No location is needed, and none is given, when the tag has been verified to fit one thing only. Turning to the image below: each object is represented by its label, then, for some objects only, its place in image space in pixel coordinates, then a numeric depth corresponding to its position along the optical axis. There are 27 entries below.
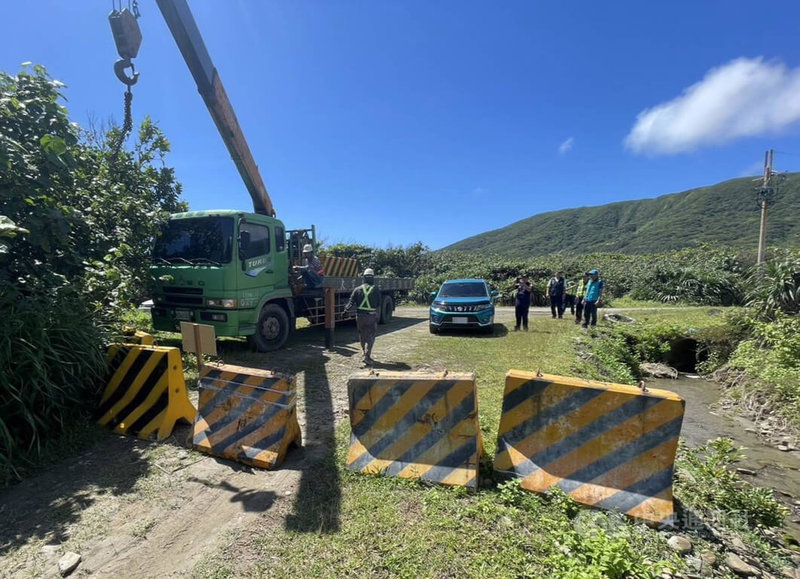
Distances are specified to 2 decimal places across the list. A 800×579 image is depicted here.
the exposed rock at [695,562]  2.42
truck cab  6.71
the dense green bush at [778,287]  9.10
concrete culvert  10.84
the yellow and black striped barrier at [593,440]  2.88
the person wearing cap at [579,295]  11.89
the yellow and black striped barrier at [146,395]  4.16
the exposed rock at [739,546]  2.76
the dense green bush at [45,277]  3.61
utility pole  20.80
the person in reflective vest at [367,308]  6.89
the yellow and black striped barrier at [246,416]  3.57
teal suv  10.27
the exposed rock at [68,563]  2.33
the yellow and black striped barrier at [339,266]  11.53
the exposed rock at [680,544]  2.54
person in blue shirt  10.77
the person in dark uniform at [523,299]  11.09
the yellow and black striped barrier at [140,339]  5.14
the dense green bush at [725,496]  3.21
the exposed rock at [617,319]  13.19
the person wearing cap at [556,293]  13.77
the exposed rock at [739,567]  2.48
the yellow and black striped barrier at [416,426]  3.21
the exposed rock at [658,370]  9.69
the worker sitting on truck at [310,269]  8.51
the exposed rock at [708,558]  2.48
